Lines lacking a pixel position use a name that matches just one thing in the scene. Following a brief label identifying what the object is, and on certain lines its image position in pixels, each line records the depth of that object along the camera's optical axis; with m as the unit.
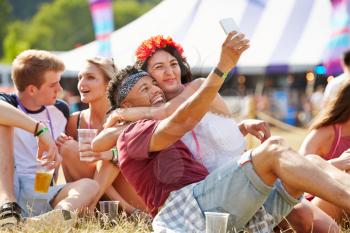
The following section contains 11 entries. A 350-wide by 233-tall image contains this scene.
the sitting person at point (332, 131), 6.25
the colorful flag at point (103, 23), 14.93
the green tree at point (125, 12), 124.23
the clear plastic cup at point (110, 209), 6.35
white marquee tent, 14.58
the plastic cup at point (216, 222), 4.67
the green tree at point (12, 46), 71.49
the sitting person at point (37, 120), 6.50
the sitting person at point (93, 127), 6.85
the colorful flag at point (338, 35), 12.43
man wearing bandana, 4.67
